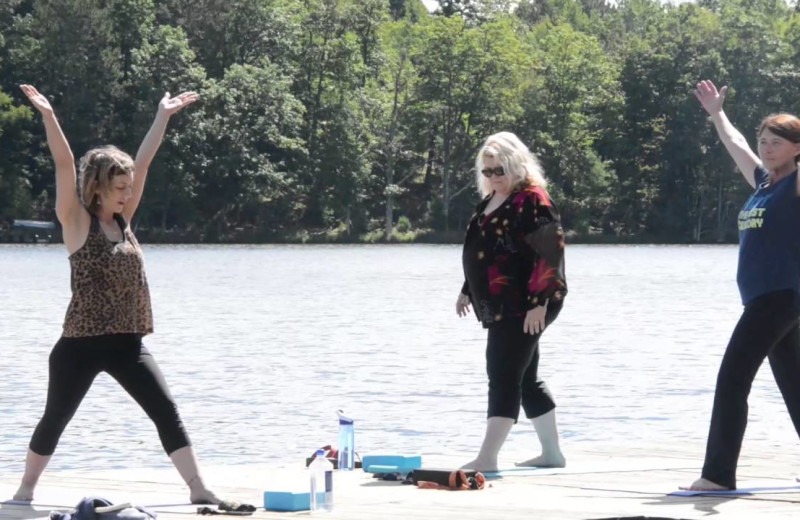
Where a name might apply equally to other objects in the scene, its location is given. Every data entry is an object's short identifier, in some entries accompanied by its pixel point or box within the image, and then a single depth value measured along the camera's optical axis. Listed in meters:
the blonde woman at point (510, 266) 15.35
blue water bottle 16.40
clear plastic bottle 13.49
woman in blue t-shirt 14.25
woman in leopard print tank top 13.64
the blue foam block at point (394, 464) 16.09
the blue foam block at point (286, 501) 13.67
